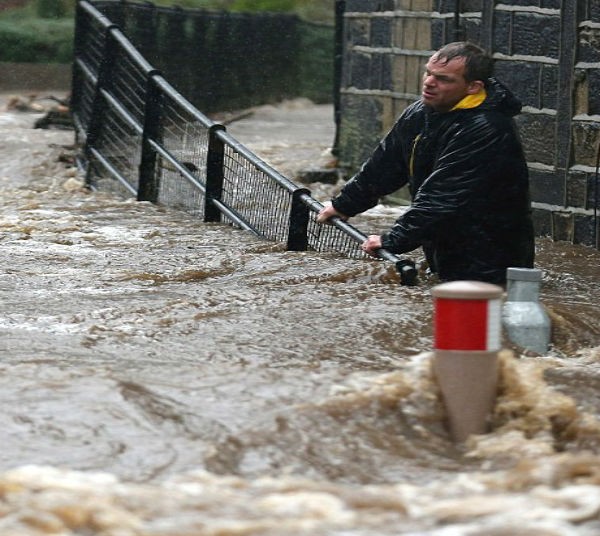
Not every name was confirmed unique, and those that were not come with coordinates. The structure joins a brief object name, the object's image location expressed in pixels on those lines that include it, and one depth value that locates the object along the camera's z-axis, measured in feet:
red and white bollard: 33.30
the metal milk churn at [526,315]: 41.70
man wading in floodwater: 50.08
